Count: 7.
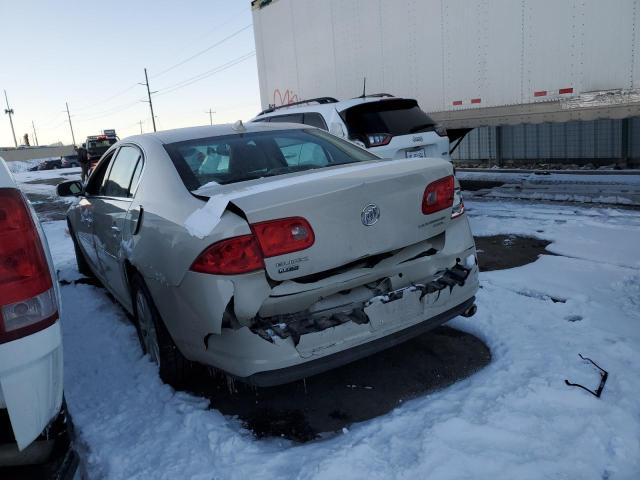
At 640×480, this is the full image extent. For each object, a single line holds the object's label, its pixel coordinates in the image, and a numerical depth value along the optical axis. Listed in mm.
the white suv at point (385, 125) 7285
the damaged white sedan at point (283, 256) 2535
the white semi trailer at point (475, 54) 7086
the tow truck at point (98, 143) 29444
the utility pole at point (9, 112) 84525
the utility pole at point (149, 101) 60359
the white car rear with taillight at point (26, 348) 1646
